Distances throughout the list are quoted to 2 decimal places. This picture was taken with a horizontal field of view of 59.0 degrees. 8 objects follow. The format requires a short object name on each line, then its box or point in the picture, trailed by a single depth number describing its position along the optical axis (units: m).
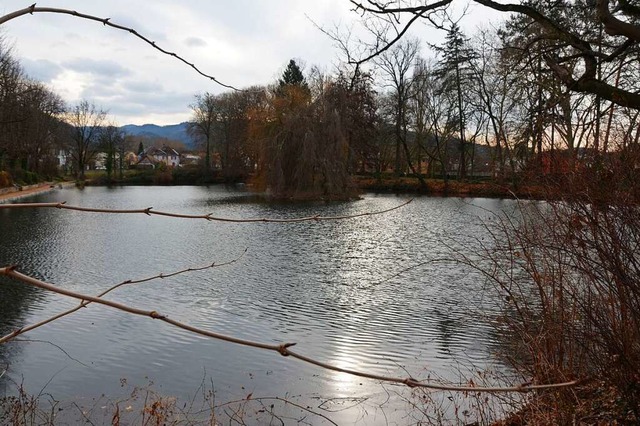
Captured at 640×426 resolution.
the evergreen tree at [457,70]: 37.31
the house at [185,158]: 70.43
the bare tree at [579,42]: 4.00
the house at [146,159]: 91.44
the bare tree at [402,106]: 37.09
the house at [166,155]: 101.31
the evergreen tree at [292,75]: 51.25
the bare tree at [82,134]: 51.69
